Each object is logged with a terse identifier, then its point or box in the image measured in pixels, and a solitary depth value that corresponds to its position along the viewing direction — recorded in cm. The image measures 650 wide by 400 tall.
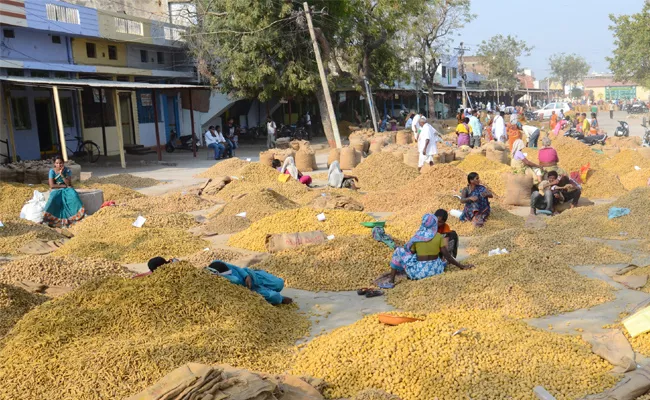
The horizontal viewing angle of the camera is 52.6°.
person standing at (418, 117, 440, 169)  1438
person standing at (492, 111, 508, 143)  1986
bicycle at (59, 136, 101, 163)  2187
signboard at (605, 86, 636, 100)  8812
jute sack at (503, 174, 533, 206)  1205
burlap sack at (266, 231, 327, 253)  866
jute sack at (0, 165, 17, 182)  1455
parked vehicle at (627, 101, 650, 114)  5303
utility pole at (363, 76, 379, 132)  2725
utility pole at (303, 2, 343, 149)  2105
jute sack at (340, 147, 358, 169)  1786
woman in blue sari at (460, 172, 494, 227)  974
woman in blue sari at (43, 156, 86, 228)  1152
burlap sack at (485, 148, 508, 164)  1627
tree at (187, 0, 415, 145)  2409
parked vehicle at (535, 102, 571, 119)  4124
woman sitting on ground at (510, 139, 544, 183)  1246
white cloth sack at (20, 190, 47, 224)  1148
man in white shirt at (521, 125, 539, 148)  1905
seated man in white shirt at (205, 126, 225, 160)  2233
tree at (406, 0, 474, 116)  3684
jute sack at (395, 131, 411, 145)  2434
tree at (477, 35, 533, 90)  5716
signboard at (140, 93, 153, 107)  2602
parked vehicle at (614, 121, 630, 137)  2442
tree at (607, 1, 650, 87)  3928
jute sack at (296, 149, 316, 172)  1855
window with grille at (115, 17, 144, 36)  2362
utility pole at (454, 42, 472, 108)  4785
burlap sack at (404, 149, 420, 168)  1650
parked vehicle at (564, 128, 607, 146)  2131
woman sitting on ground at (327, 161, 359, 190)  1403
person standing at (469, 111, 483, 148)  2091
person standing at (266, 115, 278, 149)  2614
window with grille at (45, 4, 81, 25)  2036
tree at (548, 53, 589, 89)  9169
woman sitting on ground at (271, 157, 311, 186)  1425
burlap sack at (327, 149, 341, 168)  1827
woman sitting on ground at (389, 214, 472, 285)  725
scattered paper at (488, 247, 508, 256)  810
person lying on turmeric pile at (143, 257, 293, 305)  654
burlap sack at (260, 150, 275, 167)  1719
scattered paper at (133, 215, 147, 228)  1016
